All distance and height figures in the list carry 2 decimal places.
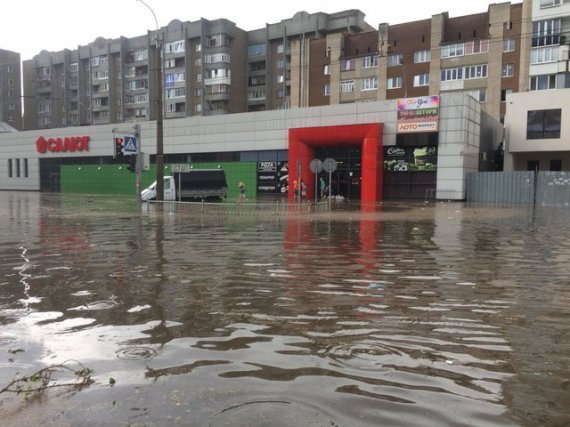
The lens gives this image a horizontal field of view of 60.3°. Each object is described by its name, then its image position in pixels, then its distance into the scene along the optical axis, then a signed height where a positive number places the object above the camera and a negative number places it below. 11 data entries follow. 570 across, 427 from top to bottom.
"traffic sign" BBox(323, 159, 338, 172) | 22.98 +0.88
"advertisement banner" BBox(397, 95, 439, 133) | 31.72 +4.63
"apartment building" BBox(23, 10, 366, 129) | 78.62 +19.92
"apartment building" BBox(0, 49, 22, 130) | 106.69 +19.43
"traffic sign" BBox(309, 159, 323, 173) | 23.38 +0.83
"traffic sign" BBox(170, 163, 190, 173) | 22.65 +0.64
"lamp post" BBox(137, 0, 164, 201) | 23.19 +1.94
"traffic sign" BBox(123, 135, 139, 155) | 24.94 +1.86
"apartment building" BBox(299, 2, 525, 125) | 53.16 +14.91
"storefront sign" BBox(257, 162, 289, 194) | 38.91 +0.48
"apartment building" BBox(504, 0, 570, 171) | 37.78 +6.69
